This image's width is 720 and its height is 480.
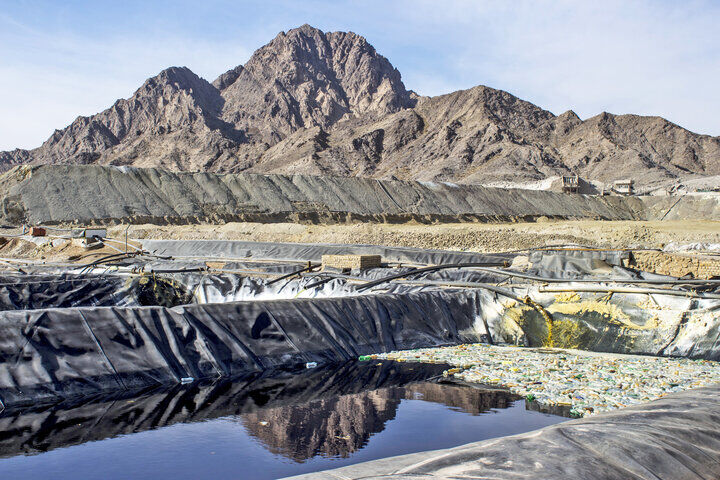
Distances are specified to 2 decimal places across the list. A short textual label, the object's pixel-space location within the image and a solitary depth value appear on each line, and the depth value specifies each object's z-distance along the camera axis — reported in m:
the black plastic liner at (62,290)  11.46
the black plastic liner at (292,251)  16.11
